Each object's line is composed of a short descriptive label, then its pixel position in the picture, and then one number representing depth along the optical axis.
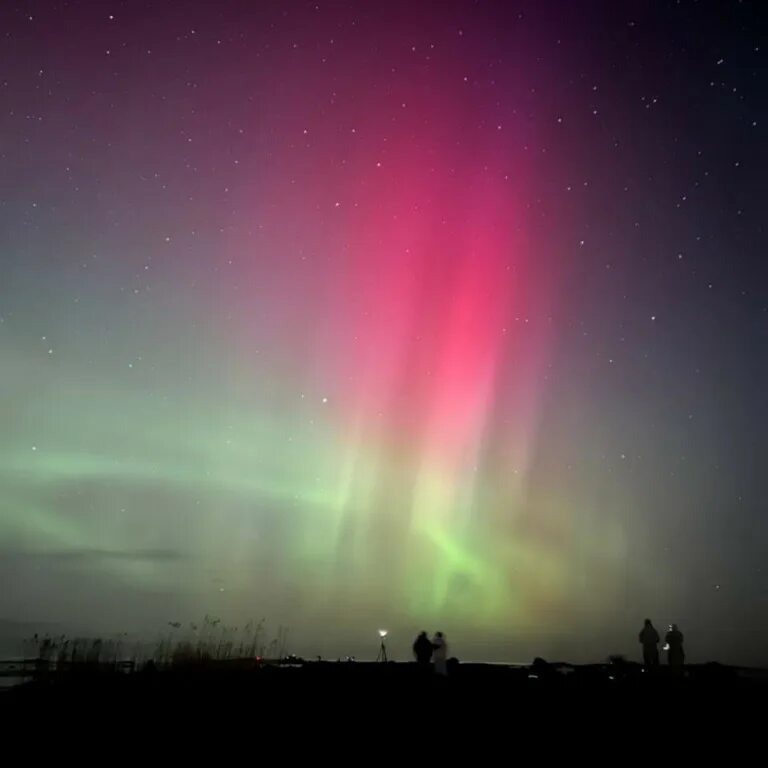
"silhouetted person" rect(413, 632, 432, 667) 20.14
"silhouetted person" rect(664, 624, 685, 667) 19.98
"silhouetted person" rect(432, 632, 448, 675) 18.92
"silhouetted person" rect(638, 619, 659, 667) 20.89
